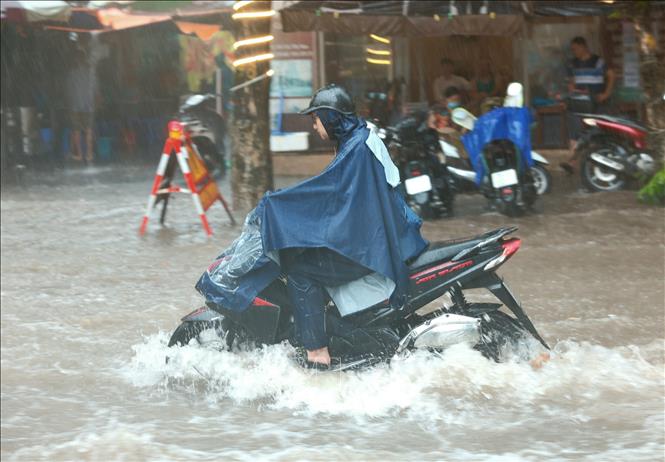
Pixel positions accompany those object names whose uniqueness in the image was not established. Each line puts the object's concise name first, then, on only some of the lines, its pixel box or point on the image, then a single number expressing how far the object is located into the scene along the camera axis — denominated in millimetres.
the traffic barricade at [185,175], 10891
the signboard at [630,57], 16344
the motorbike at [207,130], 13336
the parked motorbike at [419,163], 11289
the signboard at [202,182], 11039
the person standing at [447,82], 16328
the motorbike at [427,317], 5539
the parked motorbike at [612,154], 12672
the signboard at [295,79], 16953
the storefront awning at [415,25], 14117
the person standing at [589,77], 14859
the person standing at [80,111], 20516
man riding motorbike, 5348
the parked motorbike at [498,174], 11523
